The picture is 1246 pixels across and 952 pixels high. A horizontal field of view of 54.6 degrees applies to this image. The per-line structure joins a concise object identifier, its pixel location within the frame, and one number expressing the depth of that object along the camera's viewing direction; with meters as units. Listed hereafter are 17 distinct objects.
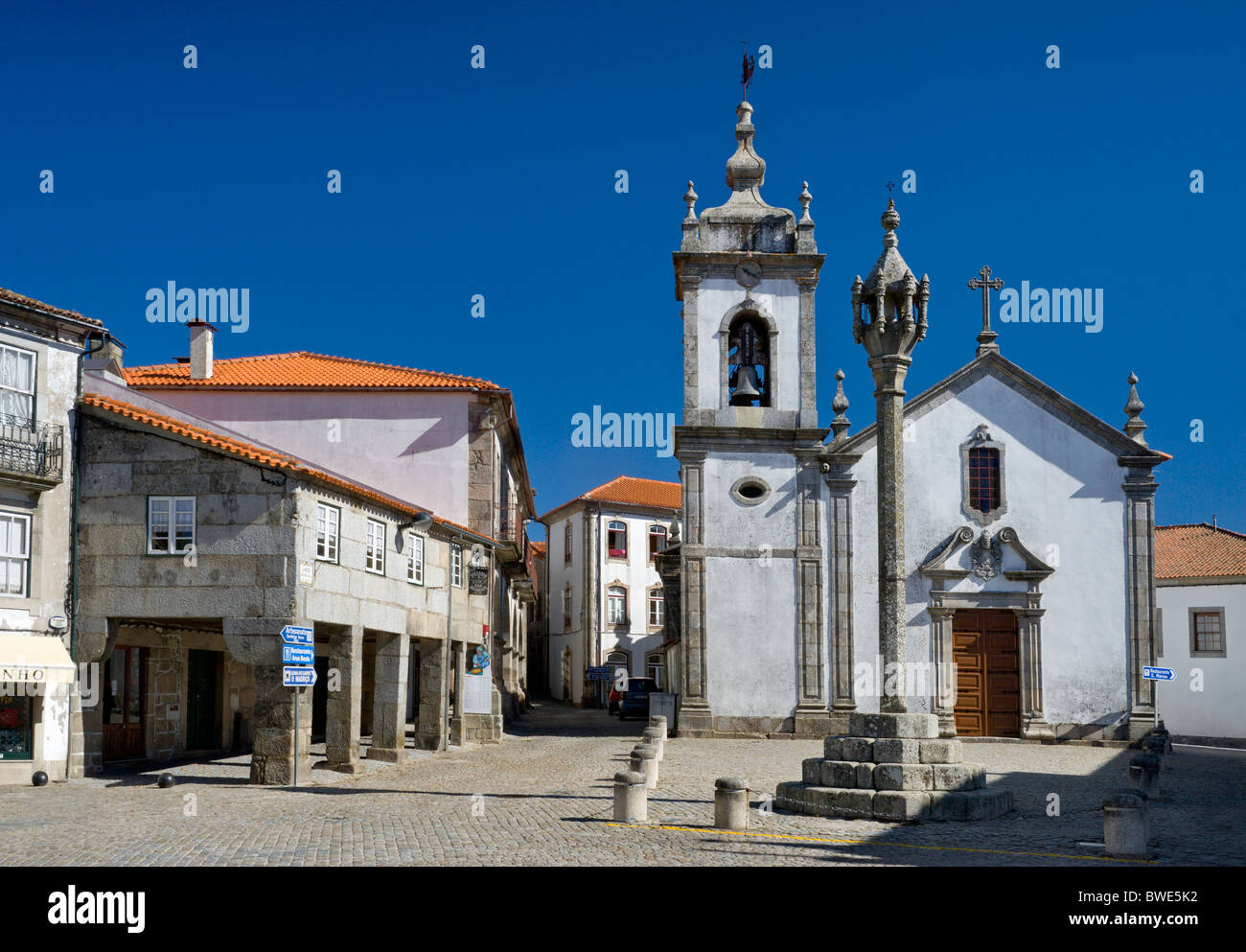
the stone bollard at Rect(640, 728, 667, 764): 20.55
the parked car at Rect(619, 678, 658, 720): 43.81
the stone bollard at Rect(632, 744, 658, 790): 16.59
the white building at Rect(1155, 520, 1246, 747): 39.38
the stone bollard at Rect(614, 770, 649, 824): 13.90
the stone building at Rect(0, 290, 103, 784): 18.45
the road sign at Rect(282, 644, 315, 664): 17.08
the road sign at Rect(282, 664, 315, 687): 17.00
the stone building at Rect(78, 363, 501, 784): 18.55
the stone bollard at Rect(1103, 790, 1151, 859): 11.47
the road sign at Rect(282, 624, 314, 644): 17.30
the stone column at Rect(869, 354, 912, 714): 15.08
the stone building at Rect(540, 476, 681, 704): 63.84
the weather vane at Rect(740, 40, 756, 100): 33.94
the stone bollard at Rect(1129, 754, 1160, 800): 17.11
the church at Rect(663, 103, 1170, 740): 30.19
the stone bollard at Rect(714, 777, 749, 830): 13.05
